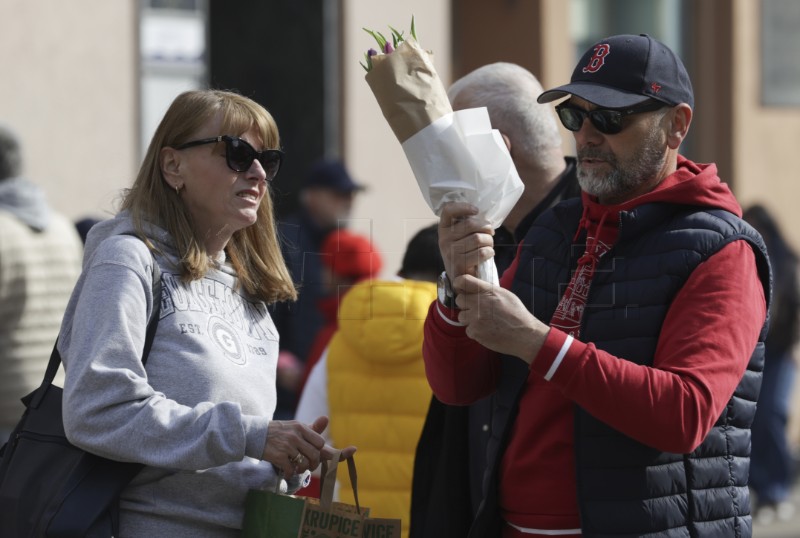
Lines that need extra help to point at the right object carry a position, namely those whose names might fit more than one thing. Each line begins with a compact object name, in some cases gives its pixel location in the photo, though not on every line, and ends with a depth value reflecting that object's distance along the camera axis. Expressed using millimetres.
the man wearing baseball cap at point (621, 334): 5227
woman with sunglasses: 5410
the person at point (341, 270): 7359
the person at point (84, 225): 11891
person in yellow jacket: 7934
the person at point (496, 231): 6645
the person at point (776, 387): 16641
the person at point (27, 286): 10562
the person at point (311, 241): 13648
